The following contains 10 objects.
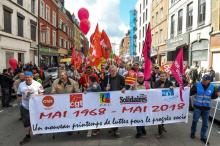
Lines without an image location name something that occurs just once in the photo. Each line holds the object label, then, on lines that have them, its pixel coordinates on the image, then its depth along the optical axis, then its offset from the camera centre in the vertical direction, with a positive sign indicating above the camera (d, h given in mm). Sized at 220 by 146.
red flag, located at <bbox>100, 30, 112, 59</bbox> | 5535 +903
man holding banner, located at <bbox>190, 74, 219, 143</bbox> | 3731 -684
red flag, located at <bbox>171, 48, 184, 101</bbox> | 3963 +32
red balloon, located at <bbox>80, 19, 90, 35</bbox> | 6569 +1830
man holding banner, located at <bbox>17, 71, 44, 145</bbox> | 3760 -541
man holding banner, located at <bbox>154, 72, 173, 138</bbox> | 4149 -332
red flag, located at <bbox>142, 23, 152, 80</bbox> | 4050 +384
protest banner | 3787 -966
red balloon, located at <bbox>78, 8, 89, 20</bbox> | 6609 +2295
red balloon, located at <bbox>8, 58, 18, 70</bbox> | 8556 +282
